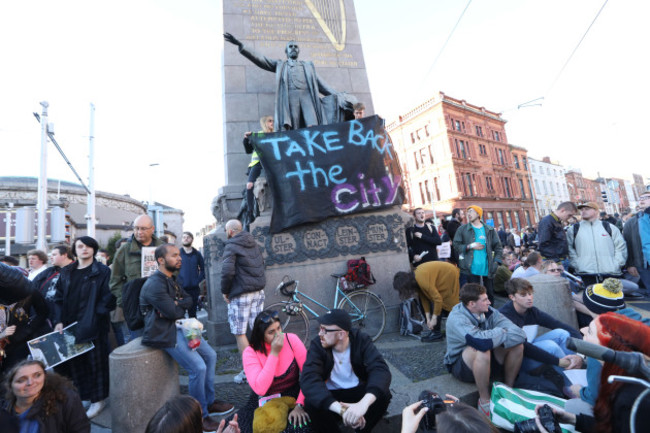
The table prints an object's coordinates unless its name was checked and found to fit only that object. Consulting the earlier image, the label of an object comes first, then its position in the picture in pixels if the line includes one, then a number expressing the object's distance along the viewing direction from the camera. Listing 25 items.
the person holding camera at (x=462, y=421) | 1.56
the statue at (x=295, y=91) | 7.22
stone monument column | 6.19
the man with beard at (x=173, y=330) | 3.33
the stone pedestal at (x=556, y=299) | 4.83
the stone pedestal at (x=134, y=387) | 3.11
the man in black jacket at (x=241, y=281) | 4.72
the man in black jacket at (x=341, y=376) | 2.78
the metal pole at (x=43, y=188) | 12.32
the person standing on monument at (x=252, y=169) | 6.54
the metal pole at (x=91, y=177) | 15.36
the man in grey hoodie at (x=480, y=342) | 3.39
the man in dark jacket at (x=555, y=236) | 6.33
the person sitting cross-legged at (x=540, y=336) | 3.56
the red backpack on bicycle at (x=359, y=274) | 5.95
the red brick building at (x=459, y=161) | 42.25
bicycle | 5.79
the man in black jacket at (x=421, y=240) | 6.73
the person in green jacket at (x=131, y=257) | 4.39
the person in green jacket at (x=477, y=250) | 6.43
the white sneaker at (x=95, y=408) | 3.84
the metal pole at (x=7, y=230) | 15.61
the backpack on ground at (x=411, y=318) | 5.79
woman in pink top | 3.06
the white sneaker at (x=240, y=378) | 4.38
